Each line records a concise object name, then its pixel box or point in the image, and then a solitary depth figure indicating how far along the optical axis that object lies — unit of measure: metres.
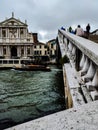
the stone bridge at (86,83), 2.03
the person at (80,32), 6.12
